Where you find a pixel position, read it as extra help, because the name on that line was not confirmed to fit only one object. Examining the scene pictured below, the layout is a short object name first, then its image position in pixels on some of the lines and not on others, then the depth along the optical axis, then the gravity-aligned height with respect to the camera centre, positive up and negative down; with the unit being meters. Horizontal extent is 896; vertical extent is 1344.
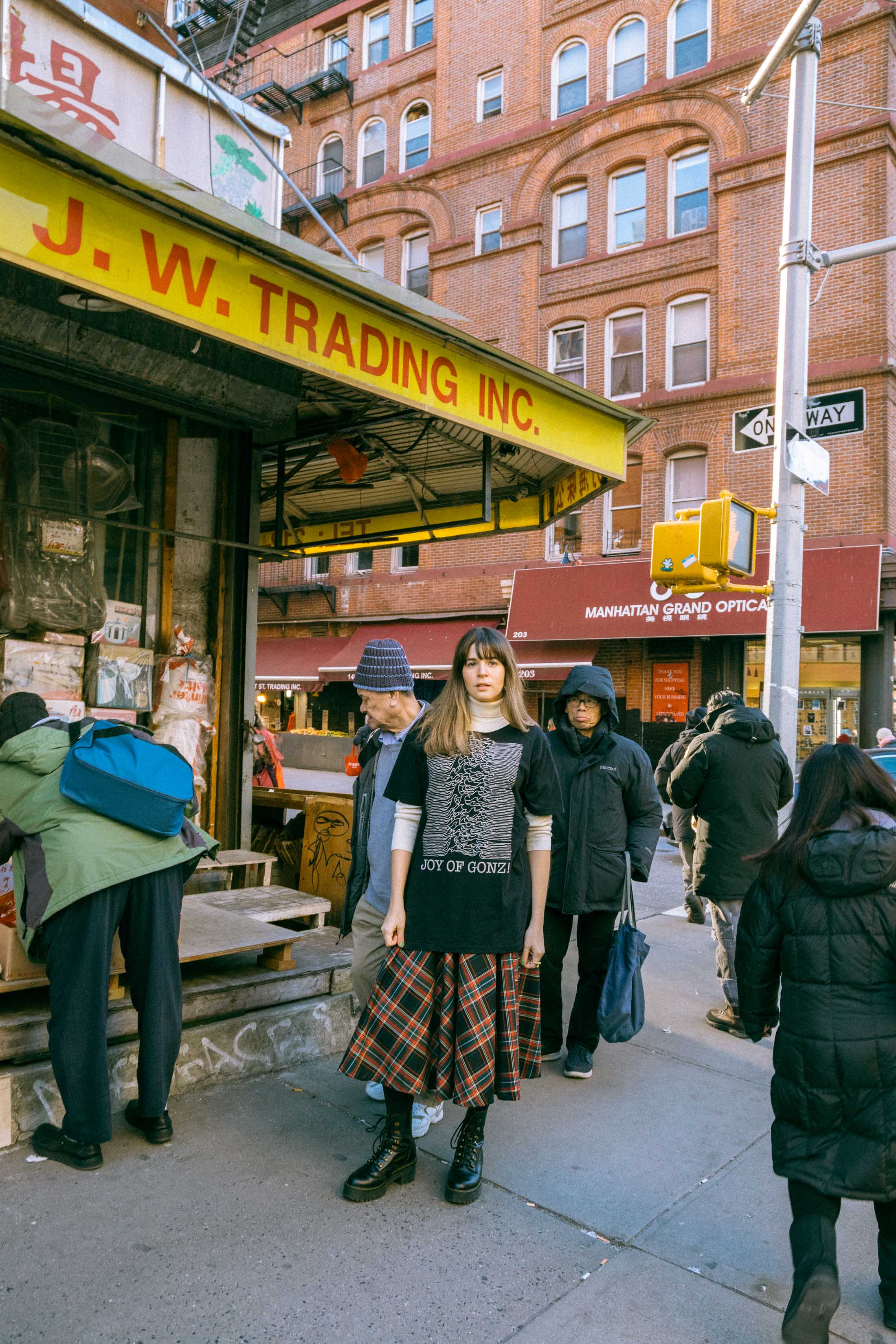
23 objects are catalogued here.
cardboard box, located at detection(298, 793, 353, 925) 5.84 -1.10
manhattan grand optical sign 15.70 +1.49
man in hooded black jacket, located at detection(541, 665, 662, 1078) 4.48 -0.77
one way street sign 7.80 +2.29
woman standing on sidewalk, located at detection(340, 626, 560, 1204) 3.18 -0.82
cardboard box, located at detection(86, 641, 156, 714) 5.40 -0.05
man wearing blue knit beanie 3.71 -0.58
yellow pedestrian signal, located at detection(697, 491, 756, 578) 7.33 +1.20
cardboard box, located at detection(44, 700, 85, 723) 5.19 -0.24
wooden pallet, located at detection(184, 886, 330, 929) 4.93 -1.28
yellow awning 3.33 +1.64
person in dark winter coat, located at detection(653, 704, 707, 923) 7.92 -1.28
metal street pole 6.95 +2.47
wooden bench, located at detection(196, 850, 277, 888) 5.75 -1.19
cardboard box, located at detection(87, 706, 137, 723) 5.42 -0.27
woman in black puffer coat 2.48 -0.93
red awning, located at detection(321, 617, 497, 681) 20.22 +0.70
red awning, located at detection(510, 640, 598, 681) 18.62 +0.44
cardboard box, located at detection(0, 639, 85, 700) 5.01 -0.01
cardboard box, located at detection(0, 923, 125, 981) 3.55 -1.12
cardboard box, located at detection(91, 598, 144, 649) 5.50 +0.26
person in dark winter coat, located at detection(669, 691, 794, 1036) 5.08 -0.65
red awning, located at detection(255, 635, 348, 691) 22.61 +0.31
